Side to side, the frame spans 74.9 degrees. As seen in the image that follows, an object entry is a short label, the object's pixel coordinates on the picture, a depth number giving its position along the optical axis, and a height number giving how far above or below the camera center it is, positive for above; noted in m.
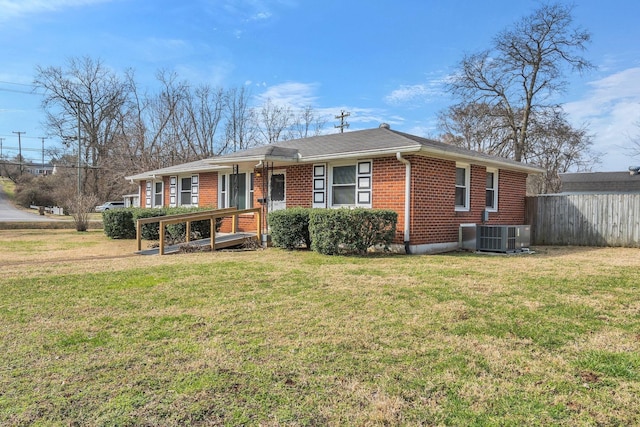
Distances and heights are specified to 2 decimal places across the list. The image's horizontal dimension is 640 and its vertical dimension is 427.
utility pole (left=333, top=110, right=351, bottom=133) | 30.23 +6.78
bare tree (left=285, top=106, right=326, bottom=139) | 35.81 +7.63
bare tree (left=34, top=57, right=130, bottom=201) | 38.62 +10.06
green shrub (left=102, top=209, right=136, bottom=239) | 16.30 -0.54
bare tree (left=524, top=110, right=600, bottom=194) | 26.09 +4.90
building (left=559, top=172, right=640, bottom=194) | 30.83 +2.43
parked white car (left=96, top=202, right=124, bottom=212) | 42.07 +0.53
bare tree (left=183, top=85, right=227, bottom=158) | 35.12 +7.92
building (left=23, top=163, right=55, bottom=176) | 90.86 +8.88
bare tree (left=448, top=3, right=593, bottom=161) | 24.59 +9.74
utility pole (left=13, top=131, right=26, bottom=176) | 58.97 +9.18
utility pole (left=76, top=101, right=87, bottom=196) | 33.66 +5.52
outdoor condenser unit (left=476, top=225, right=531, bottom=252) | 10.91 -0.60
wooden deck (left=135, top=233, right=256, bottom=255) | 11.05 -0.88
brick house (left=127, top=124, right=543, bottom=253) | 10.65 +0.98
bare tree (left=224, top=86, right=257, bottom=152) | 35.12 +7.67
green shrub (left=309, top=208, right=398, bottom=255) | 9.72 -0.36
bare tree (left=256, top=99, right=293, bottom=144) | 35.25 +7.86
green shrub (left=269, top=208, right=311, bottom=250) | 10.87 -0.39
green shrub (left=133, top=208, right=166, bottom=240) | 14.97 -0.51
